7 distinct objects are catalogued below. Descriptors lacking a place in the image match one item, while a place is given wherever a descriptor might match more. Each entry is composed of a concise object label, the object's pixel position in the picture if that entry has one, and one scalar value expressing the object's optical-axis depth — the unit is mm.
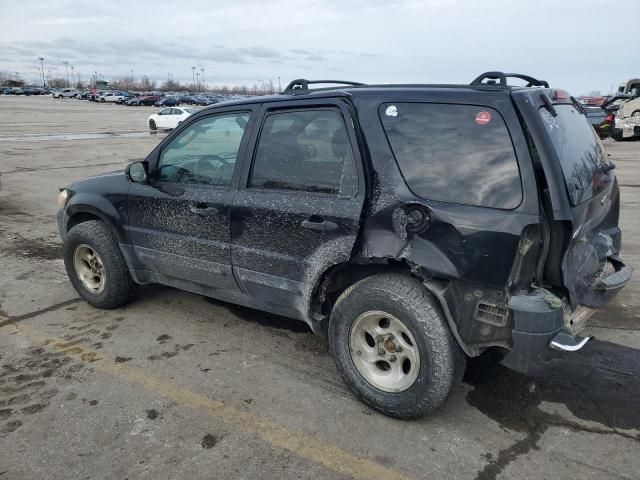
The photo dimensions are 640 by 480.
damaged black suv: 2582
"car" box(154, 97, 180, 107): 64688
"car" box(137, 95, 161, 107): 70438
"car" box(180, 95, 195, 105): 70562
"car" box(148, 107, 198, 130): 30059
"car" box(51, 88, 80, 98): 93212
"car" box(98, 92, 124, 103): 78750
